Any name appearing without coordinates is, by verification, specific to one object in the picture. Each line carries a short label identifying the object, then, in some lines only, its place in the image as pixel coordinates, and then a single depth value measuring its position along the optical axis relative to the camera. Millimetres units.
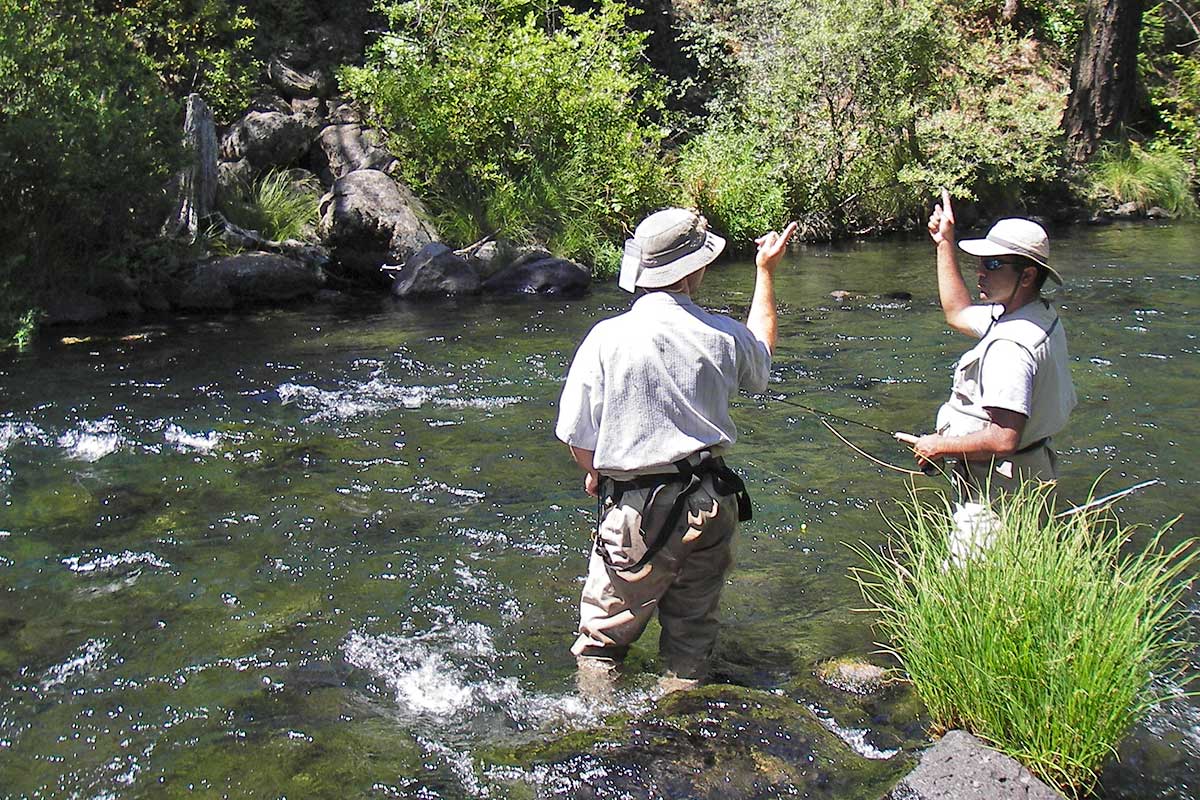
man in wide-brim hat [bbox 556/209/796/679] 4223
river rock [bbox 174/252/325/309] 14398
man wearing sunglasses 4324
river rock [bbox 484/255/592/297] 15906
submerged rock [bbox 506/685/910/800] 3812
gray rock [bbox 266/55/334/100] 20500
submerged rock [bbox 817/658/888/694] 4801
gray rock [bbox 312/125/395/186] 18469
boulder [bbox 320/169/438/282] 16500
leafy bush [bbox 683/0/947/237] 19703
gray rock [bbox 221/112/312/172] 17734
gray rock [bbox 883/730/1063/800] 3570
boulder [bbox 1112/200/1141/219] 22141
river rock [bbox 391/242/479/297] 15633
